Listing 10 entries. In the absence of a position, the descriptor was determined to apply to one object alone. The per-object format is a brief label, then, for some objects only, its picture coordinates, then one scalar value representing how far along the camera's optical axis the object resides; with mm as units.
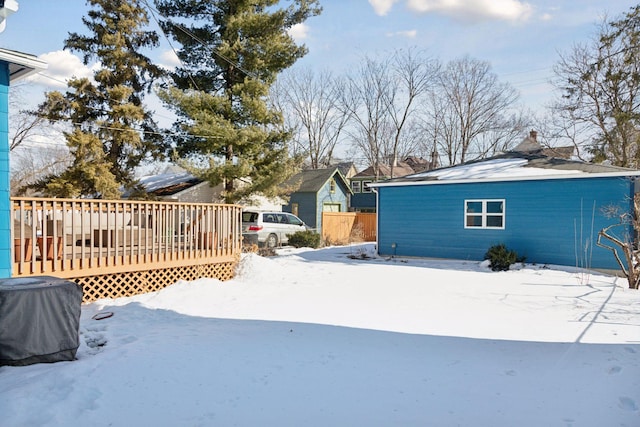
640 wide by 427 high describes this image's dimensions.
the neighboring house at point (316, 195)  25047
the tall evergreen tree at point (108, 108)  16219
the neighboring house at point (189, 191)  17734
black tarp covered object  3719
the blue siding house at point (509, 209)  10789
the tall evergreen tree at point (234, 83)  15477
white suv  15289
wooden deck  6035
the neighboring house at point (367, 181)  31797
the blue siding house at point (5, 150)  5504
